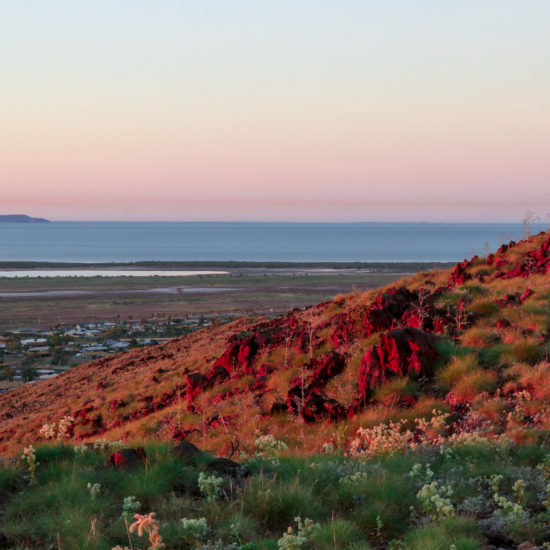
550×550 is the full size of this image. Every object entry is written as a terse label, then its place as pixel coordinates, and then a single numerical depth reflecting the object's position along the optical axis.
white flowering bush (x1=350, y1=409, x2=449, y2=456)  15.28
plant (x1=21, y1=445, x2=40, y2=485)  12.62
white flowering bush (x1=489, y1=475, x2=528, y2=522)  10.45
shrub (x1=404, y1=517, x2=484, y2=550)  9.23
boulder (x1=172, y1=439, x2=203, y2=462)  13.04
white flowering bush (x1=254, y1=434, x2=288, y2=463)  14.35
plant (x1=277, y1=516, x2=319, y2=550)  8.72
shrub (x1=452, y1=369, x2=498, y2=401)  20.55
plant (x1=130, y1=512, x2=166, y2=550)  7.67
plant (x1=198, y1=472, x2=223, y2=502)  11.14
